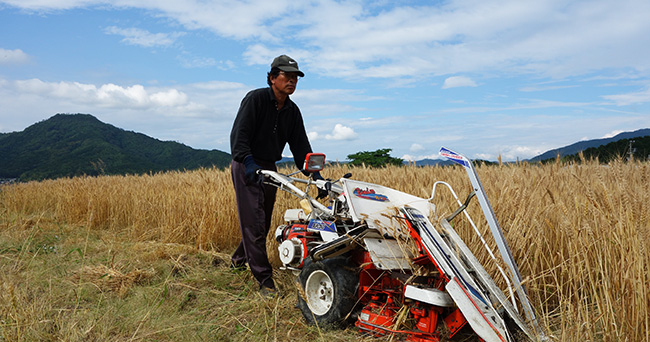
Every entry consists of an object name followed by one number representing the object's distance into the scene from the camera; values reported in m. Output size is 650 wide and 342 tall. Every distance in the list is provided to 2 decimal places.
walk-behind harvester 2.28
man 3.77
